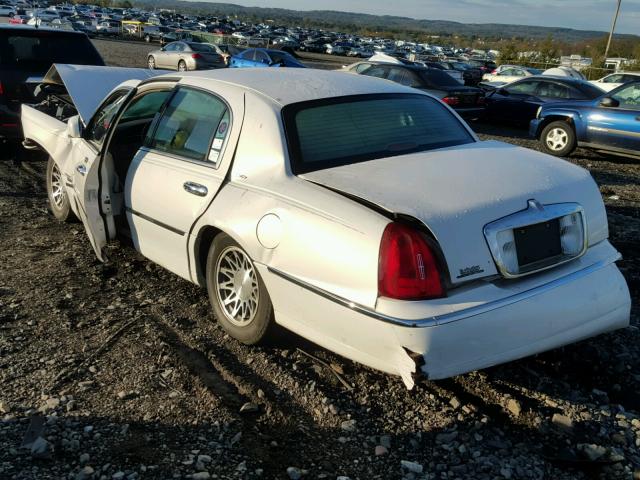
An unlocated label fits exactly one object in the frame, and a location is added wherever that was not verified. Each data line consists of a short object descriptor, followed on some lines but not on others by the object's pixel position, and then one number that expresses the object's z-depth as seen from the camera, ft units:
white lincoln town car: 9.57
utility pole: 138.01
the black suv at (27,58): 27.20
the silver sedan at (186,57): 85.56
